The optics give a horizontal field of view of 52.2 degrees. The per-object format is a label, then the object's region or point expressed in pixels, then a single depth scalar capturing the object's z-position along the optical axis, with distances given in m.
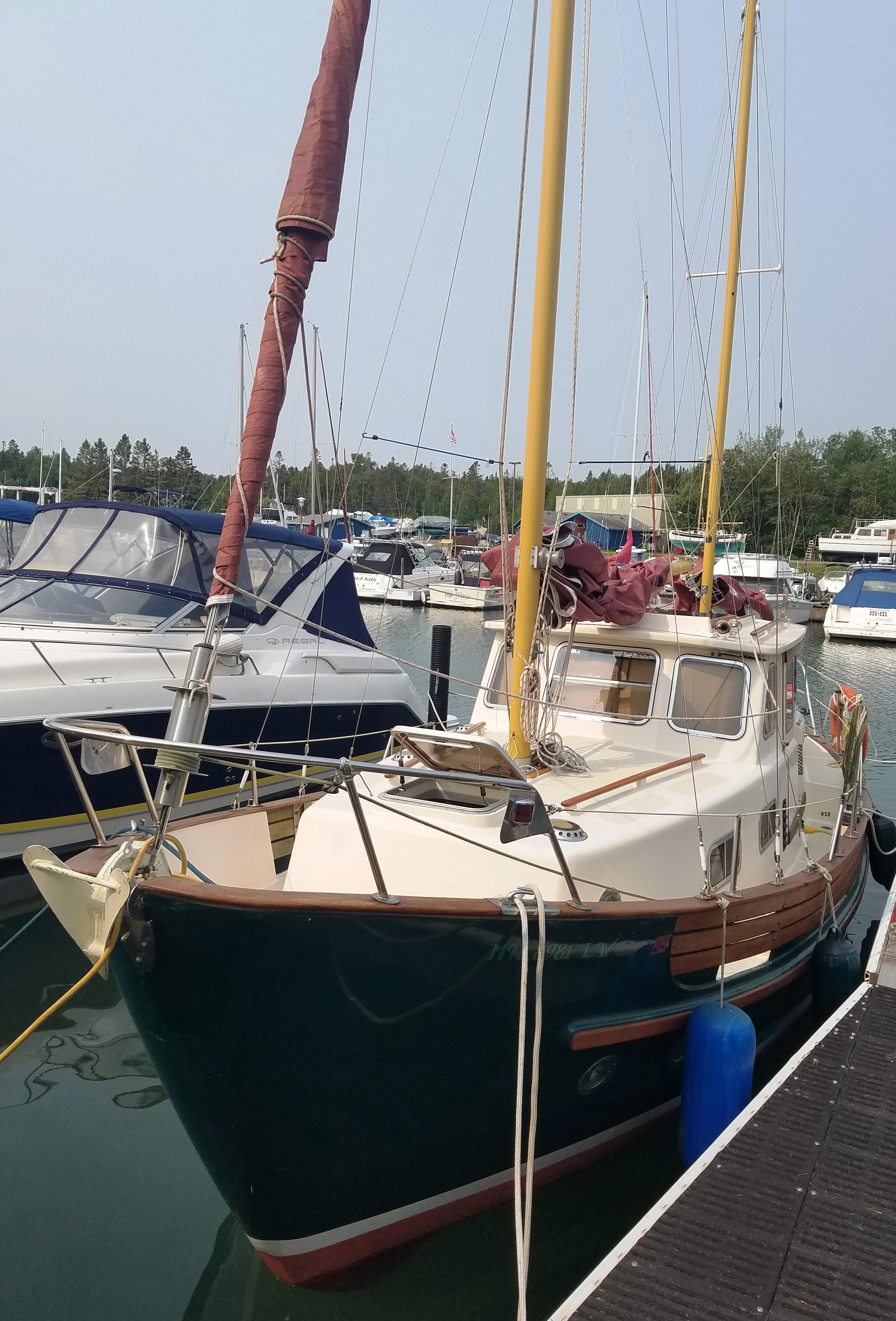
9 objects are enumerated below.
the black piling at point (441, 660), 11.10
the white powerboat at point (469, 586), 37.15
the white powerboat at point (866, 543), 50.22
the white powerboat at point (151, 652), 8.00
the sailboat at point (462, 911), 3.52
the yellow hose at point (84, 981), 3.08
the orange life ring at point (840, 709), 10.12
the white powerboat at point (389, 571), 39.47
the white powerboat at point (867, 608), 32.84
